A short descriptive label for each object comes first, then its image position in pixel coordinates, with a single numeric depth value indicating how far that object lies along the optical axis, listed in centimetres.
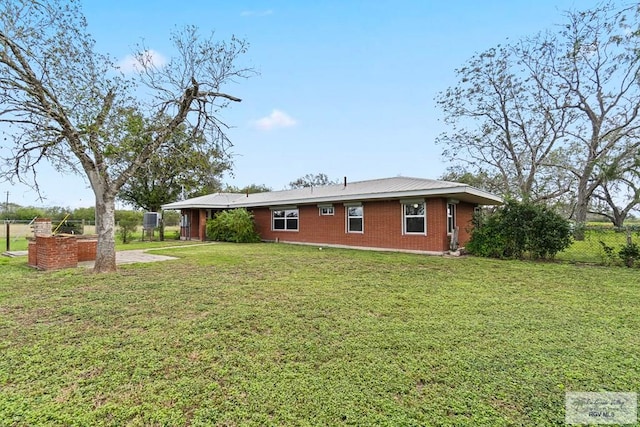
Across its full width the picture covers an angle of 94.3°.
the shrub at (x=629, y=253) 772
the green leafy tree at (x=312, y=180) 4506
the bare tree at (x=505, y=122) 1802
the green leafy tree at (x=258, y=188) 3947
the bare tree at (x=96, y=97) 583
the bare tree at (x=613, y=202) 1953
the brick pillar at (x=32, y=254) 765
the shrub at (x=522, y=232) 865
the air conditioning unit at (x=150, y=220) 1714
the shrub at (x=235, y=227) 1569
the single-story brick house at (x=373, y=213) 1047
